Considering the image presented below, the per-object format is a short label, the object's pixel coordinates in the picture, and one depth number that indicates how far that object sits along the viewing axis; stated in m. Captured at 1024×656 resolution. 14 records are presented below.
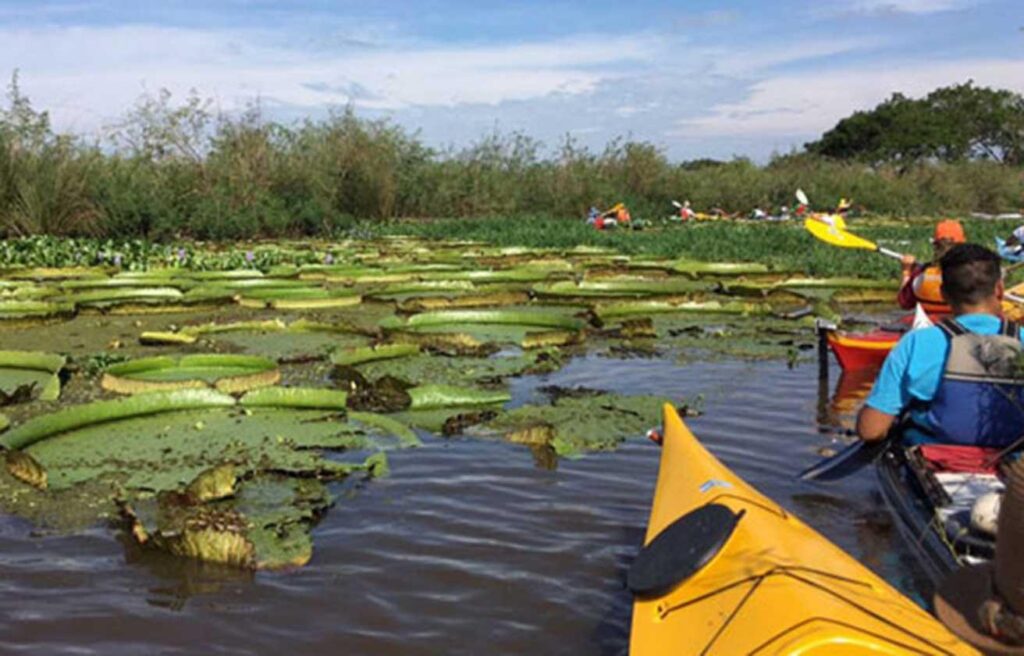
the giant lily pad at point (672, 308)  8.75
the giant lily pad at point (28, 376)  5.62
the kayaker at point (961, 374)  3.39
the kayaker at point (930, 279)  6.00
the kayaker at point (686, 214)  24.75
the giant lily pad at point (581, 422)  5.00
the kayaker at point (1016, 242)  7.70
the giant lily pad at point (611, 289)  9.76
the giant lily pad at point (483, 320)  7.82
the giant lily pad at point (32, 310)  8.26
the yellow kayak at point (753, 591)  2.14
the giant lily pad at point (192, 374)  5.59
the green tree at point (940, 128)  43.22
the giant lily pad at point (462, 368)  6.31
